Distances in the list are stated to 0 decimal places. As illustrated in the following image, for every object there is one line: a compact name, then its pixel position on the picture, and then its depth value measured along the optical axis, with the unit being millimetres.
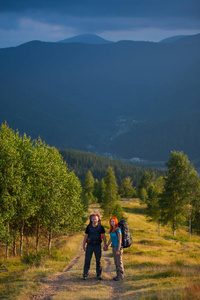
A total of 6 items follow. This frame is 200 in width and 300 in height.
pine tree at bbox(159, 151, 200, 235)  40781
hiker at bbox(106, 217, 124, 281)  12961
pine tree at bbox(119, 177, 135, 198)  109244
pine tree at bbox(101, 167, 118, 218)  57219
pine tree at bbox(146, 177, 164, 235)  54147
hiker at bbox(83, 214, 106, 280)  13125
